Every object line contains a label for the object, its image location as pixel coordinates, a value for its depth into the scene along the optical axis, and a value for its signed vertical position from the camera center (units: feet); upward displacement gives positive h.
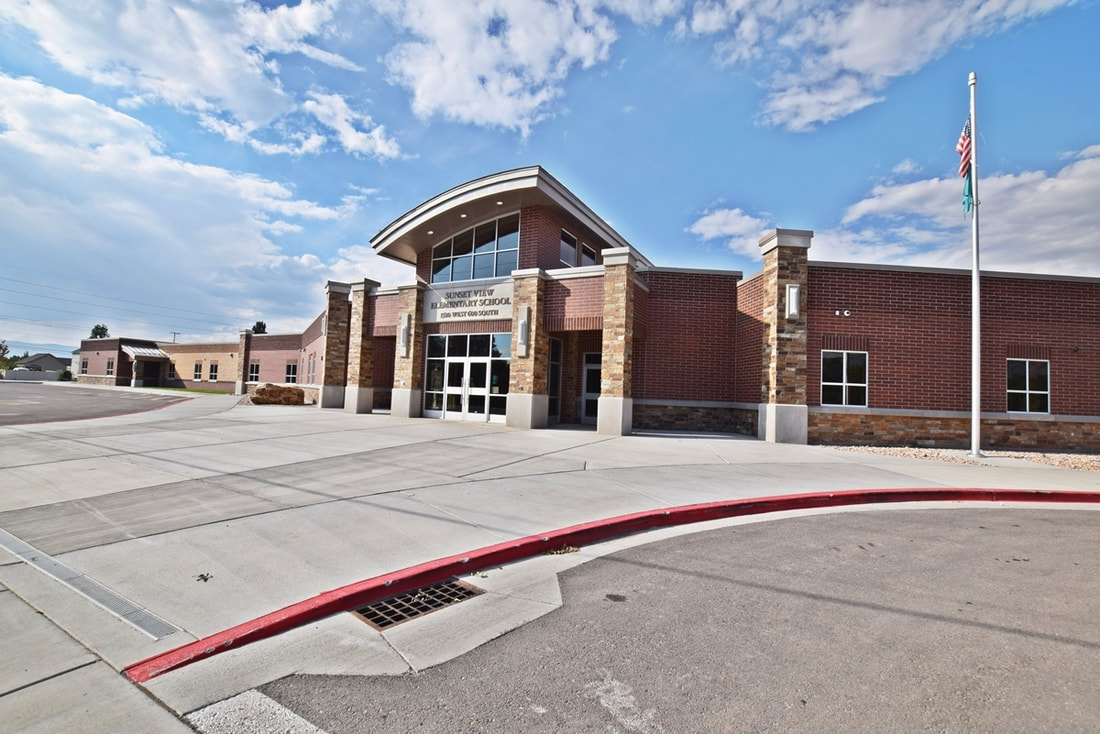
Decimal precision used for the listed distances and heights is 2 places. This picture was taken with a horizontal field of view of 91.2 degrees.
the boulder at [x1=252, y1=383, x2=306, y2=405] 90.74 -2.53
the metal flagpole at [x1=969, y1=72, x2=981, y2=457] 45.16 +4.56
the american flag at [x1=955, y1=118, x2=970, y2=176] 47.62 +22.66
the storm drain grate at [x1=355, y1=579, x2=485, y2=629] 13.46 -5.80
